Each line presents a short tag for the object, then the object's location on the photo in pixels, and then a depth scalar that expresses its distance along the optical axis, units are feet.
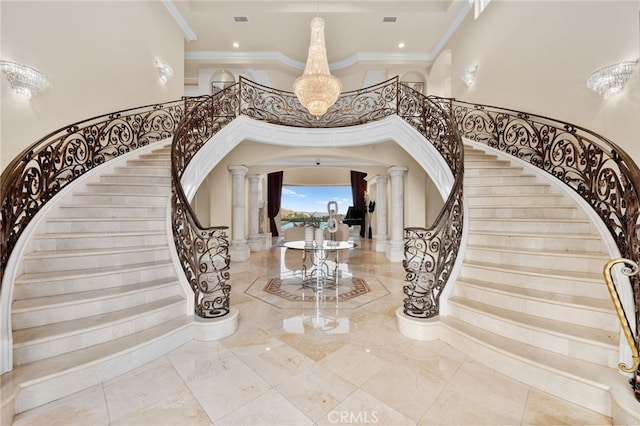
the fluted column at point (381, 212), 26.16
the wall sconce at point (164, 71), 19.25
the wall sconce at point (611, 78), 9.99
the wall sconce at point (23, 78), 10.19
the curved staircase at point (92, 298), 5.96
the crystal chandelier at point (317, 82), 14.06
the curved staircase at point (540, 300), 6.00
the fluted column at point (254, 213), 27.84
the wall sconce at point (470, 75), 19.56
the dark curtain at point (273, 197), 42.22
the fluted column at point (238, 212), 22.62
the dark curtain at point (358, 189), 42.96
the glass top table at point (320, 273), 14.14
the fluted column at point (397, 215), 21.77
